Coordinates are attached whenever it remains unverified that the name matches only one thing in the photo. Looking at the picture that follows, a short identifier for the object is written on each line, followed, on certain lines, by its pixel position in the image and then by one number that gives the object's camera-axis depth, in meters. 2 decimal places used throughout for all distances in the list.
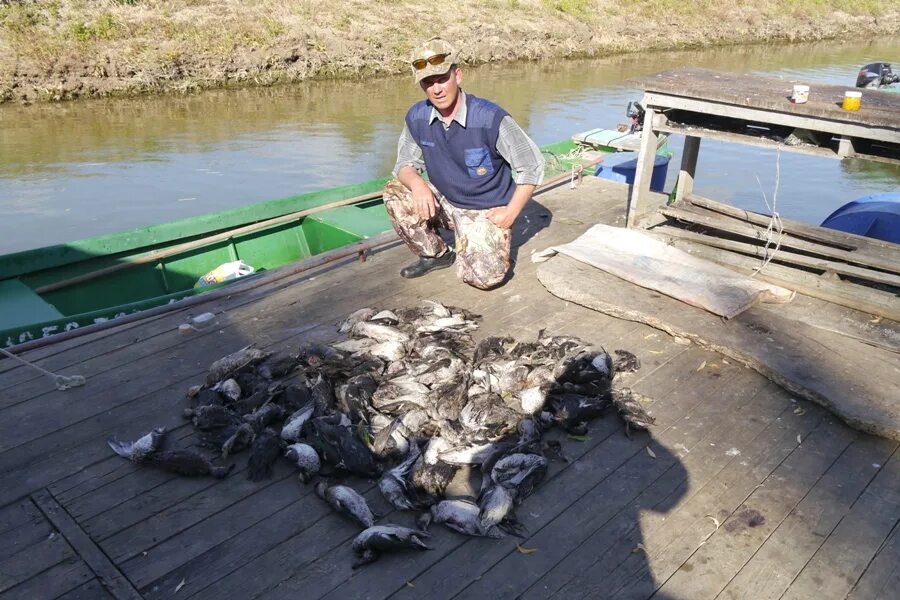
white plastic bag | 7.03
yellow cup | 5.07
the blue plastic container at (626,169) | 9.71
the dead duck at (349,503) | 3.20
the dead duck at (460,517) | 3.16
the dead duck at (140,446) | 3.59
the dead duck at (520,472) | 3.38
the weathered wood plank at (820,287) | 5.14
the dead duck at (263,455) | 3.52
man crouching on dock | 5.20
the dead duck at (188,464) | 3.50
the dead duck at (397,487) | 3.32
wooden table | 5.06
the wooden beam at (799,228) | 5.59
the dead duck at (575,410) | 3.88
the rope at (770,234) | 5.73
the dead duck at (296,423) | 3.72
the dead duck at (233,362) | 4.25
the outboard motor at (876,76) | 8.48
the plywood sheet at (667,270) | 5.16
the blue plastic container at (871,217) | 7.91
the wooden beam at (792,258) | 5.20
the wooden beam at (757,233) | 5.25
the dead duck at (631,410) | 3.89
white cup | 5.28
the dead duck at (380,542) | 3.01
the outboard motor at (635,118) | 10.59
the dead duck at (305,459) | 3.51
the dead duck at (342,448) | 3.49
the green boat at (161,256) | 5.75
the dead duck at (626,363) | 4.47
